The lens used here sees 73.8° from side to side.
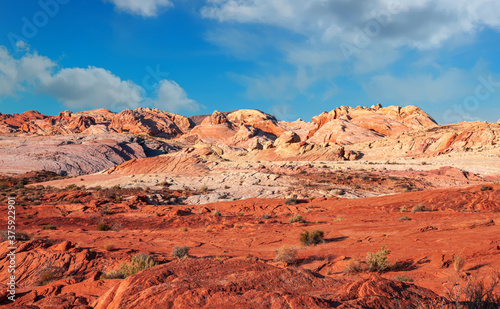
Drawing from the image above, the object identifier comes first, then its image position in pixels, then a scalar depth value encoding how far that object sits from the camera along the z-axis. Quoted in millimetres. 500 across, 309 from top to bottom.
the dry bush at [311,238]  11055
